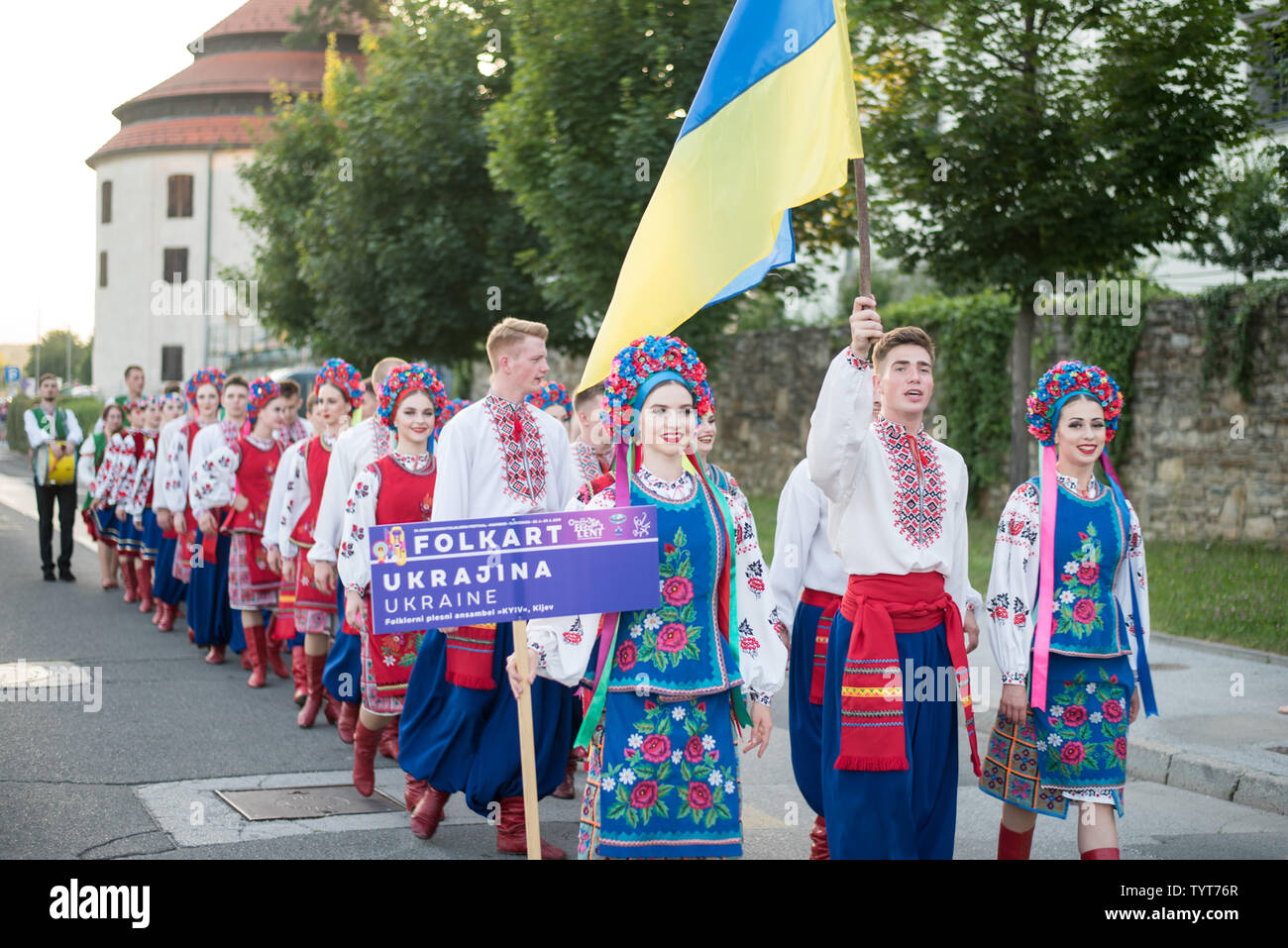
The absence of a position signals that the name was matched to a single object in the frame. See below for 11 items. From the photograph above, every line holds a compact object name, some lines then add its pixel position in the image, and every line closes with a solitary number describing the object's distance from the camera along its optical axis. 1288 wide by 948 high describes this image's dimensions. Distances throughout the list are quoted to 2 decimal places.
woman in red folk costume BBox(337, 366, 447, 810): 6.54
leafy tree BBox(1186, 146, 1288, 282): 19.73
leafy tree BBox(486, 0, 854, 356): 13.73
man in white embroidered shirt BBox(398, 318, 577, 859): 5.80
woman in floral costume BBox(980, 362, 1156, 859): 4.98
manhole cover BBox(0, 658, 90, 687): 9.15
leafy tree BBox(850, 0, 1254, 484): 11.46
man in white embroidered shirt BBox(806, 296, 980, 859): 4.56
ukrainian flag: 4.78
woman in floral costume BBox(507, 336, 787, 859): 4.30
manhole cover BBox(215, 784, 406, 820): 6.24
